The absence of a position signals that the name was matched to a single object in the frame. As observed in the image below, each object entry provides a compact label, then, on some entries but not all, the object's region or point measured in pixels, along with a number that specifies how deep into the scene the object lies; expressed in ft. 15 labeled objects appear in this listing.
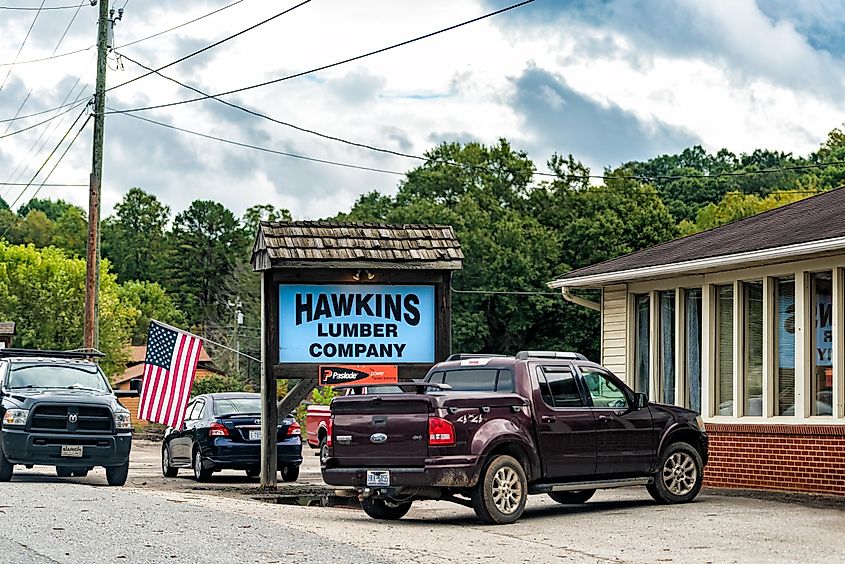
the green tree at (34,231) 351.87
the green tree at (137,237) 345.10
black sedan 72.13
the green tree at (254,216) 319.47
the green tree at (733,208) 237.86
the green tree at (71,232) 344.49
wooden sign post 62.85
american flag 83.46
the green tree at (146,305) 294.46
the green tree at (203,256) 324.39
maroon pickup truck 45.39
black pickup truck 62.95
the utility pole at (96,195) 96.71
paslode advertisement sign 62.54
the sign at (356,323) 63.31
